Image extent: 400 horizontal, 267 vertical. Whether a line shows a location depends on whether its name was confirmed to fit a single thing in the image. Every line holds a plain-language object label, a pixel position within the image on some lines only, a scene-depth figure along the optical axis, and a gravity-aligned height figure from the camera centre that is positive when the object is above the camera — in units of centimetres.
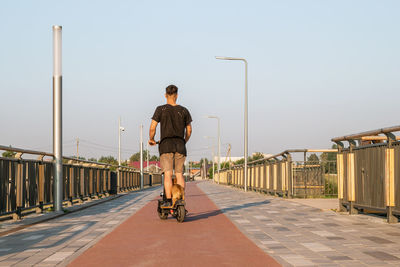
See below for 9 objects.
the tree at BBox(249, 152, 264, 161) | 13595 +43
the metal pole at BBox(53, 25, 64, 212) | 1202 +99
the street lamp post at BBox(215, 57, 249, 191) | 2861 +211
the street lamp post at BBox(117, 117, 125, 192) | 4491 +234
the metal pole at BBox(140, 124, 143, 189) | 4768 +171
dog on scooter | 883 -57
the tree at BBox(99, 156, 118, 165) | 14471 -25
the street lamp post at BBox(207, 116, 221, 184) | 5548 +182
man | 891 +32
